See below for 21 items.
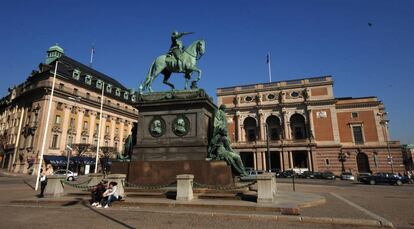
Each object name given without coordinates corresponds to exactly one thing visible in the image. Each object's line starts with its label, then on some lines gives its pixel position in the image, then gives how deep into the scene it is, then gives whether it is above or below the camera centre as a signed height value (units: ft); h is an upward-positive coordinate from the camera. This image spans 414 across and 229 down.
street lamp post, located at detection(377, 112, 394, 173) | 173.62 +24.78
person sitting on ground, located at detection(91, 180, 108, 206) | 34.96 -2.83
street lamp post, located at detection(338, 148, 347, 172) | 179.51 +8.83
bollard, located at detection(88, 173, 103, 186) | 48.75 -1.36
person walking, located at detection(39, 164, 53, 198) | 43.61 -1.20
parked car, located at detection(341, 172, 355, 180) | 144.25 -2.88
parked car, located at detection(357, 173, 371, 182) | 115.71 -3.20
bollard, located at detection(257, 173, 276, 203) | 32.68 -2.25
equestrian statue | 47.83 +20.11
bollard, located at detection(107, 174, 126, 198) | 36.35 -1.03
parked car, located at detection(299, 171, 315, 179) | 155.02 -2.41
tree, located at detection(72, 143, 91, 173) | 162.01 +14.04
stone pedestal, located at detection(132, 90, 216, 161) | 41.11 +7.48
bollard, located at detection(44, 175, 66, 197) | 41.16 -2.23
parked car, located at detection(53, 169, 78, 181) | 113.50 -1.83
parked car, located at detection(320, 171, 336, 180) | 147.23 -2.89
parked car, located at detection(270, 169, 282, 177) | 160.96 -0.61
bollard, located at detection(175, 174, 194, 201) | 34.17 -2.03
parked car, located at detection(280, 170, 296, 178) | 157.48 -1.80
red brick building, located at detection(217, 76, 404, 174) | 185.37 +31.48
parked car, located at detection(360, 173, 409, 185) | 110.93 -3.55
